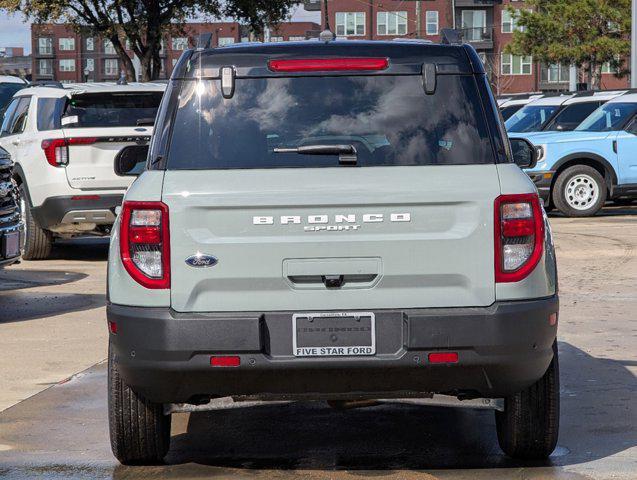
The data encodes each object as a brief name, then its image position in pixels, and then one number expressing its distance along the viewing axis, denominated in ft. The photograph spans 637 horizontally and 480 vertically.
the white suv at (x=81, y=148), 46.09
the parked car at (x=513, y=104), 88.99
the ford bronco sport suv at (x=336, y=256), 17.29
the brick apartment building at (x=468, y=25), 319.47
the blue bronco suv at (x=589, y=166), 68.13
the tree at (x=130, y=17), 112.68
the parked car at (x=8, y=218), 34.30
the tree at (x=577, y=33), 175.52
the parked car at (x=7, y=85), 88.99
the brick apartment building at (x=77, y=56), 478.59
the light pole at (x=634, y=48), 102.63
